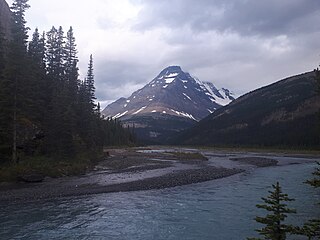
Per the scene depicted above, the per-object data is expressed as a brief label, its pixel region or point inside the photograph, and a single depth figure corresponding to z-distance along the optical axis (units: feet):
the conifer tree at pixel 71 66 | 222.73
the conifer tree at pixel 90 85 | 246.78
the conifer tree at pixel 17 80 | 123.13
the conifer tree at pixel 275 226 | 25.62
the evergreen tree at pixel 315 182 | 25.36
